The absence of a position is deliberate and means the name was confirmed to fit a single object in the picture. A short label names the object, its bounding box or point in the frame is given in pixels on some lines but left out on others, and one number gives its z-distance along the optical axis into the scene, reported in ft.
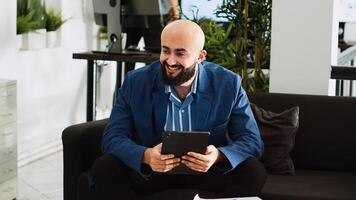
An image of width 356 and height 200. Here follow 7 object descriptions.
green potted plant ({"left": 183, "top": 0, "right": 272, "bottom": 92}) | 13.25
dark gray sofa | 10.48
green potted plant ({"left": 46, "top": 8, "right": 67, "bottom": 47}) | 18.70
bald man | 9.53
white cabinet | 13.47
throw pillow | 11.04
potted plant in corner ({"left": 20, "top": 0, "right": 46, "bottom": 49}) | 17.72
